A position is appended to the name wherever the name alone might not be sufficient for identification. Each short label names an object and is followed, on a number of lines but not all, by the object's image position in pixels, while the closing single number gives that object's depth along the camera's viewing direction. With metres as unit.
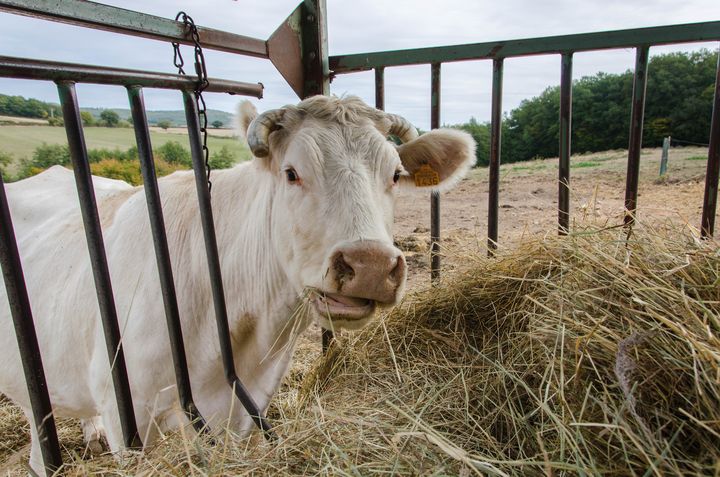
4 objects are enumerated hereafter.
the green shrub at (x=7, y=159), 9.38
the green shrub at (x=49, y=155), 10.04
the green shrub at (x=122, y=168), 11.05
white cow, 1.75
